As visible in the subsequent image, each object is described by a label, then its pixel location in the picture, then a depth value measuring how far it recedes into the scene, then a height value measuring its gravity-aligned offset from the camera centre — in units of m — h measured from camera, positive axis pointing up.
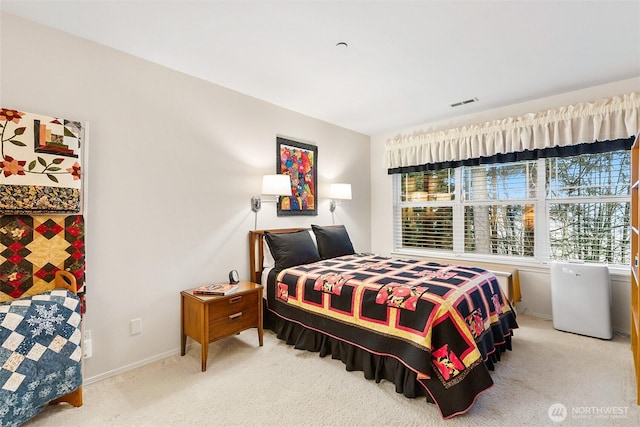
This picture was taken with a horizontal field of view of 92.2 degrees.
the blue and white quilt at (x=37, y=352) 1.56 -0.72
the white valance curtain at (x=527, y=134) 2.92 +0.93
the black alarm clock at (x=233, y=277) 2.76 -0.53
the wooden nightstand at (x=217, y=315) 2.35 -0.78
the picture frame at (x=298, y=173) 3.65 +0.55
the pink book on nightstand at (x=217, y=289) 2.47 -0.59
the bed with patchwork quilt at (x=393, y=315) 1.85 -0.73
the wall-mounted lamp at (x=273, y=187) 3.25 +0.33
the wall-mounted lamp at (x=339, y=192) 4.07 +0.33
